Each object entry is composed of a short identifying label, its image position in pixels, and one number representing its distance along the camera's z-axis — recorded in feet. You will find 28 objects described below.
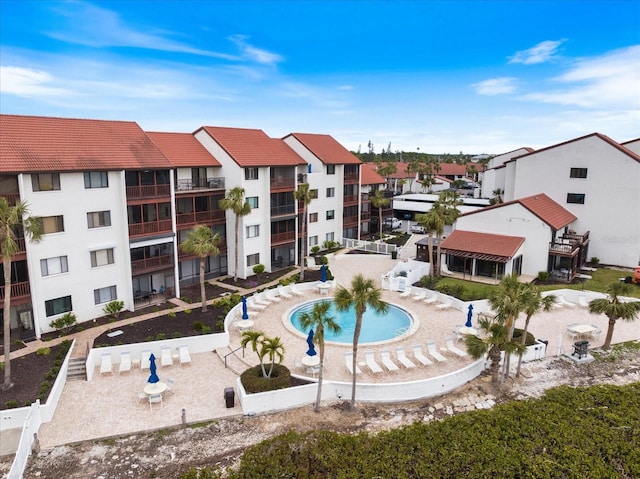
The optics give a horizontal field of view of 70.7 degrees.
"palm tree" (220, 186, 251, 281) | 125.59
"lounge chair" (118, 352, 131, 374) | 81.77
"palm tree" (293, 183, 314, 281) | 140.56
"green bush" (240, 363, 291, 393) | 72.13
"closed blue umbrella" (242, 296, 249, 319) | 101.04
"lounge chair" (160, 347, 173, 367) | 84.43
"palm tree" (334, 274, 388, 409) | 64.69
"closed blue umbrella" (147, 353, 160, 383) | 72.33
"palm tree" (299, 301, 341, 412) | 66.08
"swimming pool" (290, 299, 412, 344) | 99.19
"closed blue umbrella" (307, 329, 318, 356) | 80.07
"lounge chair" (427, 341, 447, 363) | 83.55
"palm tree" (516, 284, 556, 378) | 72.59
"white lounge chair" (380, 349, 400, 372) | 80.89
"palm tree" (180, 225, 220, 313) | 103.65
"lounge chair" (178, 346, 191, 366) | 85.35
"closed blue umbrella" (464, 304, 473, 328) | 95.76
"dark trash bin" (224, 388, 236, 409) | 70.79
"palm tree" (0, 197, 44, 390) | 70.44
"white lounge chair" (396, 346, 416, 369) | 81.47
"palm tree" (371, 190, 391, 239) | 195.21
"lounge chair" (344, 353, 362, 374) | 80.38
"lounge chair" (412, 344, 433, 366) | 82.67
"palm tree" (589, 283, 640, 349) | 84.23
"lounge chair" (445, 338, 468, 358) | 85.69
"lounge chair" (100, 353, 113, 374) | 81.15
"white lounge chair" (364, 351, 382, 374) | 79.82
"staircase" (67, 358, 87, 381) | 81.10
